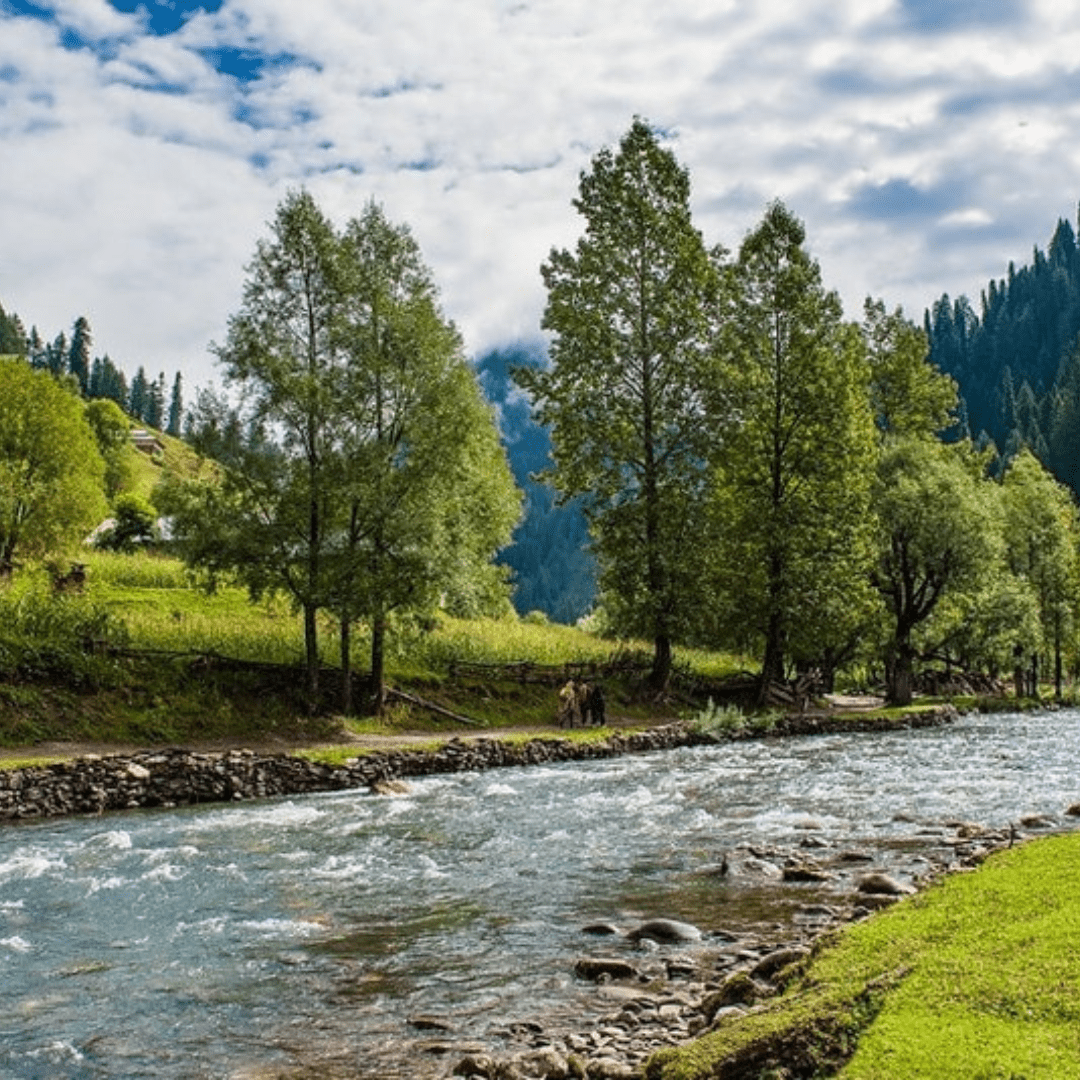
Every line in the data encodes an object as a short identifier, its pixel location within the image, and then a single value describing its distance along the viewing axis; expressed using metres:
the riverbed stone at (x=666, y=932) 11.55
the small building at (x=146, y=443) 174.88
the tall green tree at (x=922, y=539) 48.09
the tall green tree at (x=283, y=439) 34.78
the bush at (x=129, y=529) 72.19
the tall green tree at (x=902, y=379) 59.56
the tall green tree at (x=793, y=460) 46.38
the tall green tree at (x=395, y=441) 35.06
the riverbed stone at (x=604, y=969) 10.31
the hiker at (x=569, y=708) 39.06
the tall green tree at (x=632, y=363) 45.38
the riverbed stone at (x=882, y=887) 12.62
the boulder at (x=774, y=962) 9.41
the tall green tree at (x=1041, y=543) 67.12
